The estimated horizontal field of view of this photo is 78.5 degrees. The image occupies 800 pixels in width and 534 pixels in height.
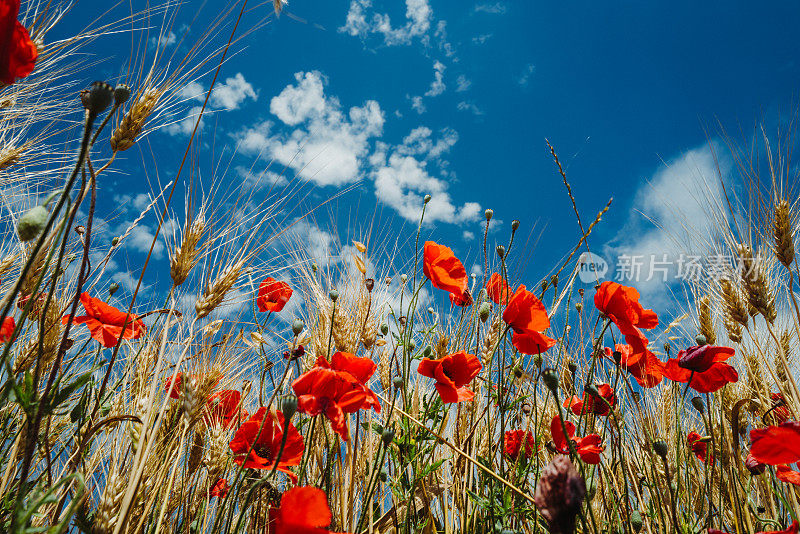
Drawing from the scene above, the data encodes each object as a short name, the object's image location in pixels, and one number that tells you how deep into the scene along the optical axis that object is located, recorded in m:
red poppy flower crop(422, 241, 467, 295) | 0.59
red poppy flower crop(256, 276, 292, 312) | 0.71
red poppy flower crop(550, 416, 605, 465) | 0.49
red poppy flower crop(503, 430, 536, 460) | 0.65
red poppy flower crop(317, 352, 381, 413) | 0.45
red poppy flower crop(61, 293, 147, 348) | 0.56
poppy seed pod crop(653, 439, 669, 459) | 0.45
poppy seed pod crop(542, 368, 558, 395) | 0.39
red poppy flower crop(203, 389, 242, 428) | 0.57
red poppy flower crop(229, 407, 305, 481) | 0.44
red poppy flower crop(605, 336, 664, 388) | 0.53
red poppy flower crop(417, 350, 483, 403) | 0.50
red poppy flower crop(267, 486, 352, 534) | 0.25
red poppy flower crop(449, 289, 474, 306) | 0.62
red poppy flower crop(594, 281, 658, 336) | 0.52
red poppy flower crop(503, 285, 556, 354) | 0.51
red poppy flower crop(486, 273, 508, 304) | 0.59
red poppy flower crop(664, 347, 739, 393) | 0.52
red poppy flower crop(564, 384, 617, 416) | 0.59
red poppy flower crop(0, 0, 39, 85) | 0.29
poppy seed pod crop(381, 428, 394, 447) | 0.47
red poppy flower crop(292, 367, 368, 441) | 0.40
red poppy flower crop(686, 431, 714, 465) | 0.69
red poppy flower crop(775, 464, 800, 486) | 0.44
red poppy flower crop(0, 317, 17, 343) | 0.50
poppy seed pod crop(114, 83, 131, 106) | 0.35
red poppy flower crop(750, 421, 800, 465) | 0.33
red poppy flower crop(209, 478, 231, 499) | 0.56
